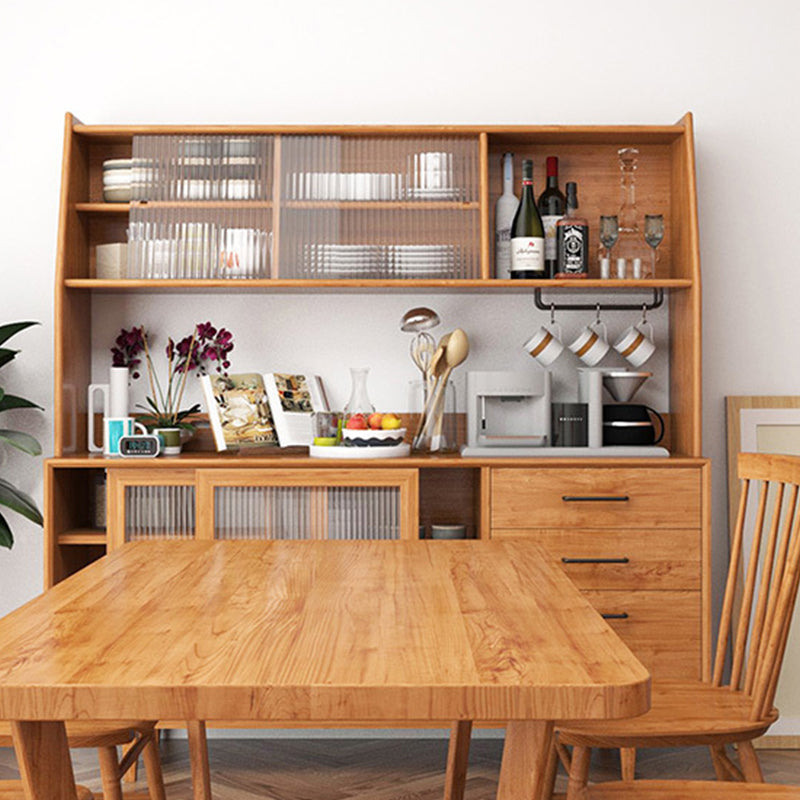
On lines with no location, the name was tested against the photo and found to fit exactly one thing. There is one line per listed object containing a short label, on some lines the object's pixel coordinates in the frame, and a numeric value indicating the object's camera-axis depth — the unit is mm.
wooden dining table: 1141
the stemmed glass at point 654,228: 3570
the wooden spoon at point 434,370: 3592
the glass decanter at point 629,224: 3721
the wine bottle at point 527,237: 3498
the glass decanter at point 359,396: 3623
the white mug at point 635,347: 3623
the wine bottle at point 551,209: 3582
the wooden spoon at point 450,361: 3564
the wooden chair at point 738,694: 1978
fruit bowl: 3439
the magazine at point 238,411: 3576
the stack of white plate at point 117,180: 3590
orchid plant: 3688
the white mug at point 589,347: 3645
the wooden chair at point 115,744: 1980
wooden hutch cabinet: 3324
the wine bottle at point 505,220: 3596
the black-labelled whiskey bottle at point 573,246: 3549
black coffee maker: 3512
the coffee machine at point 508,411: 3486
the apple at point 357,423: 3461
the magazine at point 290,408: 3607
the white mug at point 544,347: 3637
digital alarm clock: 3436
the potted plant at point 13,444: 3398
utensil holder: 3617
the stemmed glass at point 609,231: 3572
